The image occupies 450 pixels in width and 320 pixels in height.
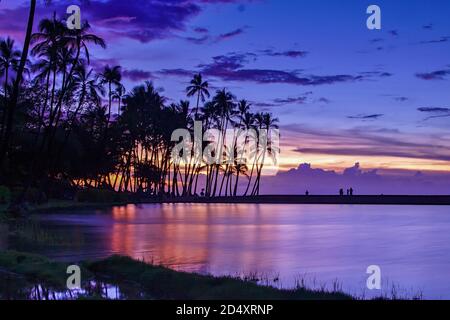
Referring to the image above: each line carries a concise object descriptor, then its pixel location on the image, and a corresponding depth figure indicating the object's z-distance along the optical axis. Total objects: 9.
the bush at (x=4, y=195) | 45.66
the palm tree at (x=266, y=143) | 99.56
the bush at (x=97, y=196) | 64.06
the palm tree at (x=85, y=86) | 54.19
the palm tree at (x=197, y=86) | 87.38
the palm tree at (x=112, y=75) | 73.38
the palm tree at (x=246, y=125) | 97.19
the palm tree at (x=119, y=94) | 84.10
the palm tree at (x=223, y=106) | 91.62
